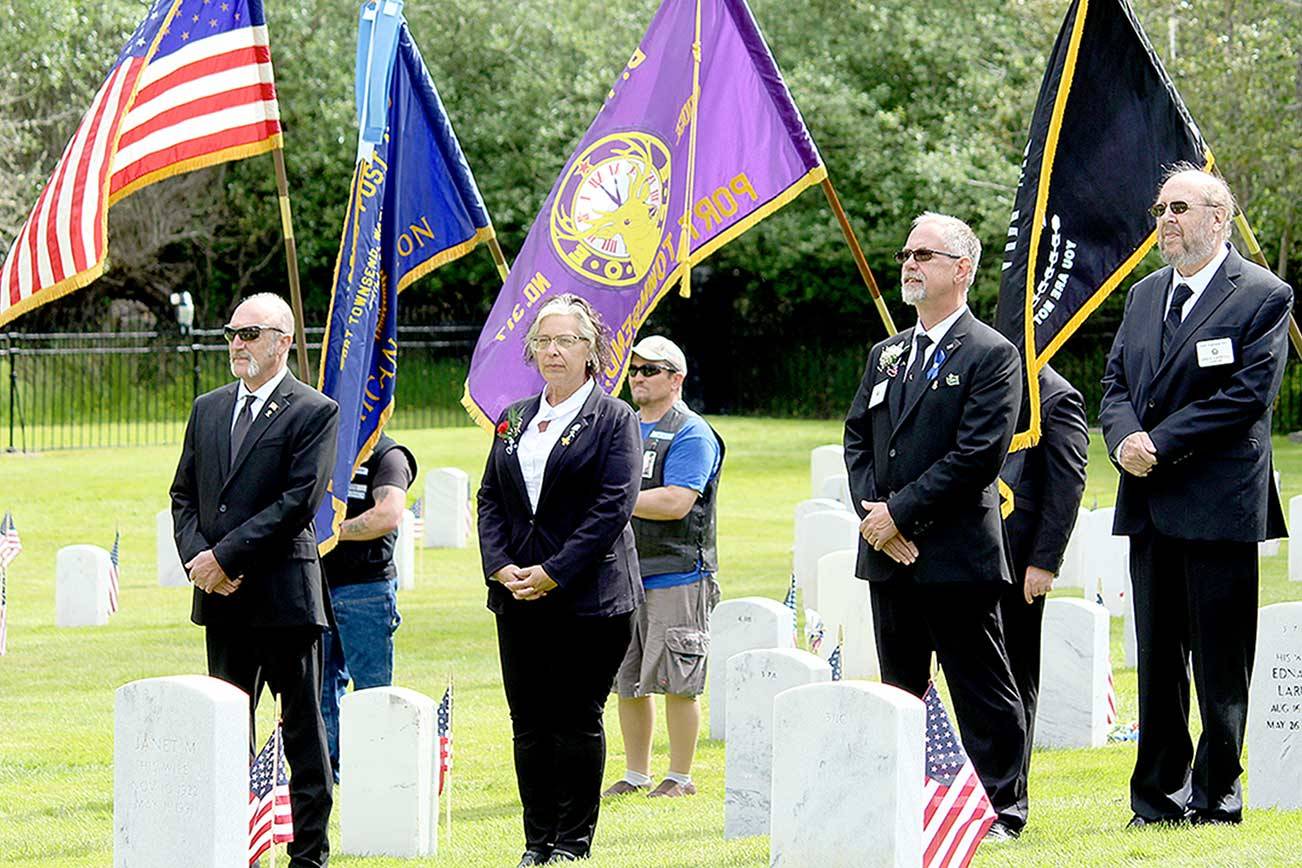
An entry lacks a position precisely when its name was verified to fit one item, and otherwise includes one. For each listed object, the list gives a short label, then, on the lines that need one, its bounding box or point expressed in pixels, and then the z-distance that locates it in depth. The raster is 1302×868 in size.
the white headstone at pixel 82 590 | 31.75
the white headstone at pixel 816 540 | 32.47
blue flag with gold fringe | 19.41
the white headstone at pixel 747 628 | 20.44
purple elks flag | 20.50
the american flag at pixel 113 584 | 32.50
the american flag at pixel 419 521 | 39.69
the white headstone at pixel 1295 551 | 34.72
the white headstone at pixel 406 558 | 36.06
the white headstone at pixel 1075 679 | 20.73
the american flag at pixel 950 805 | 12.27
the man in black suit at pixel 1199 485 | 14.46
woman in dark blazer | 14.96
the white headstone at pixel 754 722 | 15.38
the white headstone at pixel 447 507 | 42.69
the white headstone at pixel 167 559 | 36.81
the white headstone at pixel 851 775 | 11.44
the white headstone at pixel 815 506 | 35.75
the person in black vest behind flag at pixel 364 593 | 18.66
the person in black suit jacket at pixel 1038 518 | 16.75
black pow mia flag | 17.34
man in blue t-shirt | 18.70
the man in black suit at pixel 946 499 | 14.38
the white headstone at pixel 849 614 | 25.58
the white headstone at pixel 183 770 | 11.69
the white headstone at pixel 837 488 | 42.34
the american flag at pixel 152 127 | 19.17
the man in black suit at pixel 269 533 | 14.89
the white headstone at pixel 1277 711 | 15.70
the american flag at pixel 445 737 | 16.98
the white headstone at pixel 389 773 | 15.64
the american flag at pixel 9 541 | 31.53
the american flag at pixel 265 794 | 13.80
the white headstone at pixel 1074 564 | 34.94
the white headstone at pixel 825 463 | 48.19
